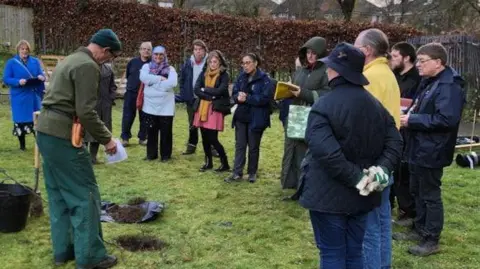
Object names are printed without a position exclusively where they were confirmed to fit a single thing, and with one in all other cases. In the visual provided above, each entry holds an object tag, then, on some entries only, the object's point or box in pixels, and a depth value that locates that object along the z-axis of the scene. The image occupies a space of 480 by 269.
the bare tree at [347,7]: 28.39
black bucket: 4.78
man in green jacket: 3.90
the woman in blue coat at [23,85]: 8.19
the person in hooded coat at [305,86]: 5.79
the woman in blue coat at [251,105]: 6.83
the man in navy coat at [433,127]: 4.41
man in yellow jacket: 3.87
